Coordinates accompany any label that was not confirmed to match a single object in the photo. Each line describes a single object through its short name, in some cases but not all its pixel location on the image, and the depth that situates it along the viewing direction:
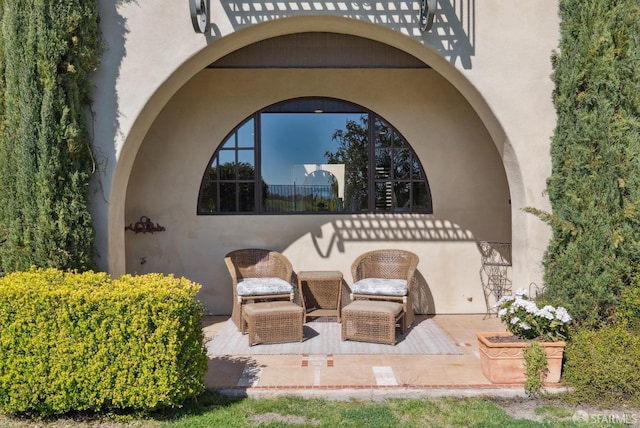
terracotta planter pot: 4.22
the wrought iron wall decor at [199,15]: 4.53
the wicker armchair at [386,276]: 6.12
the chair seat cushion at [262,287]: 6.14
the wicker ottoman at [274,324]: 5.50
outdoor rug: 5.31
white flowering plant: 4.30
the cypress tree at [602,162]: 4.34
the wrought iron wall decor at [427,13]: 4.52
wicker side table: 6.57
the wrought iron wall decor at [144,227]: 7.00
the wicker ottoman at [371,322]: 5.47
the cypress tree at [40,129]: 4.38
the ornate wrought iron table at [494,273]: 7.03
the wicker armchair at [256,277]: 6.16
